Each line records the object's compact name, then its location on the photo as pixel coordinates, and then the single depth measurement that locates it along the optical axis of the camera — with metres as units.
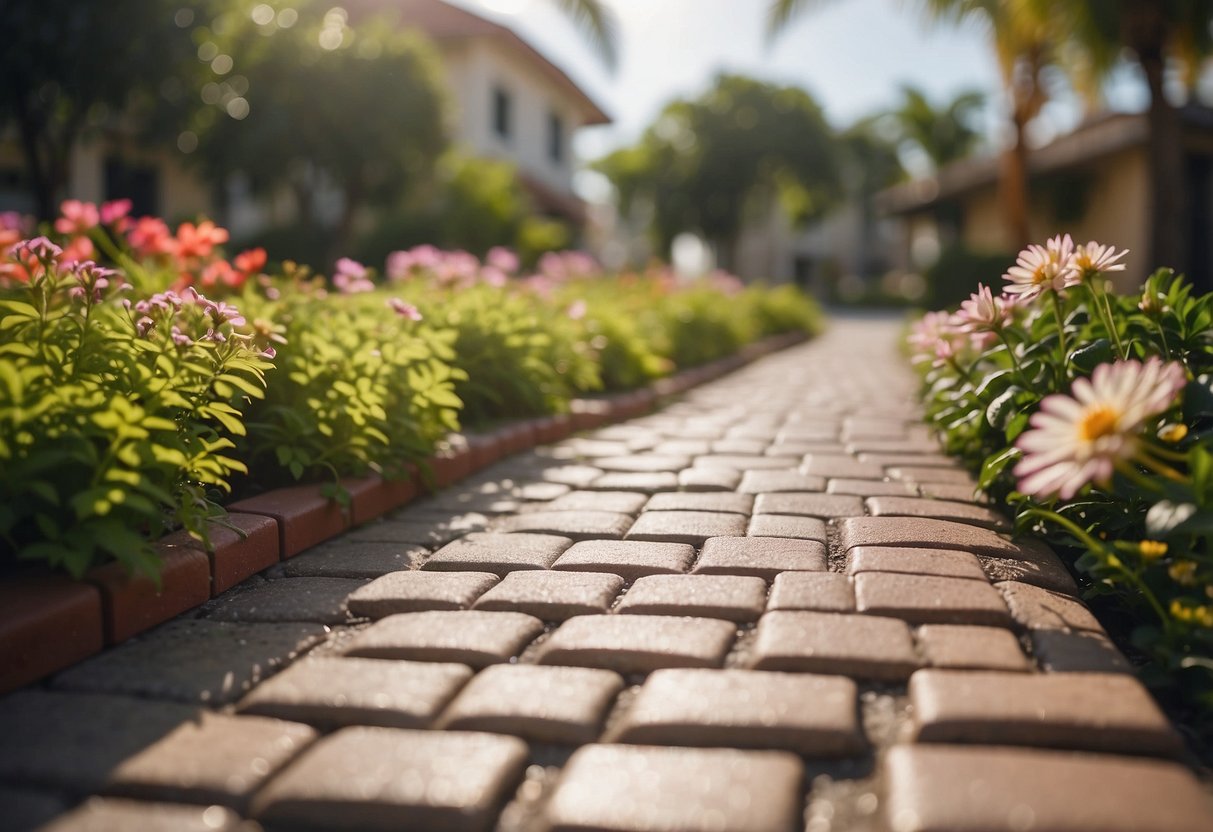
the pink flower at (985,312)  2.75
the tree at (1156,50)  9.92
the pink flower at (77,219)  4.40
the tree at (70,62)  10.31
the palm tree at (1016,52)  10.73
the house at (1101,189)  15.30
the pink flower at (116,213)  4.49
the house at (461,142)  15.91
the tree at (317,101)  13.20
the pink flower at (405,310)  3.50
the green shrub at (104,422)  1.93
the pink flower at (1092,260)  2.51
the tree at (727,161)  33.38
